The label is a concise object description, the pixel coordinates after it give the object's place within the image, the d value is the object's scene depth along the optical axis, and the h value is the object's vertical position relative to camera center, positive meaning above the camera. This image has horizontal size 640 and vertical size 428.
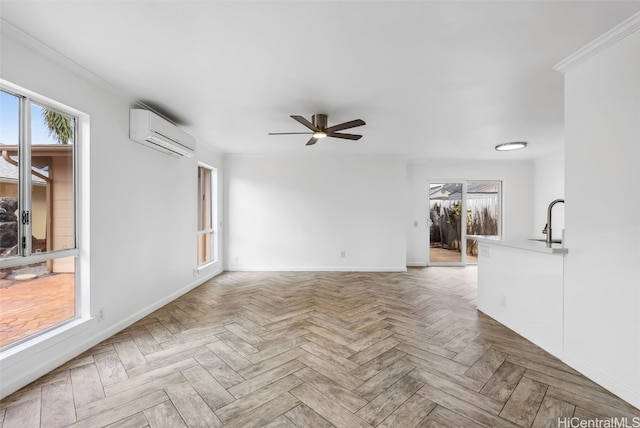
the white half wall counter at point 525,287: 2.23 -0.79
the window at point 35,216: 1.87 -0.05
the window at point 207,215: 4.88 -0.11
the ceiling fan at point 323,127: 2.98 +1.01
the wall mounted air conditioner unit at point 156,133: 2.80 +0.90
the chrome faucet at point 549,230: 2.71 -0.20
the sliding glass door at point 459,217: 6.17 -0.15
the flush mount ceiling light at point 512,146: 4.52 +1.19
